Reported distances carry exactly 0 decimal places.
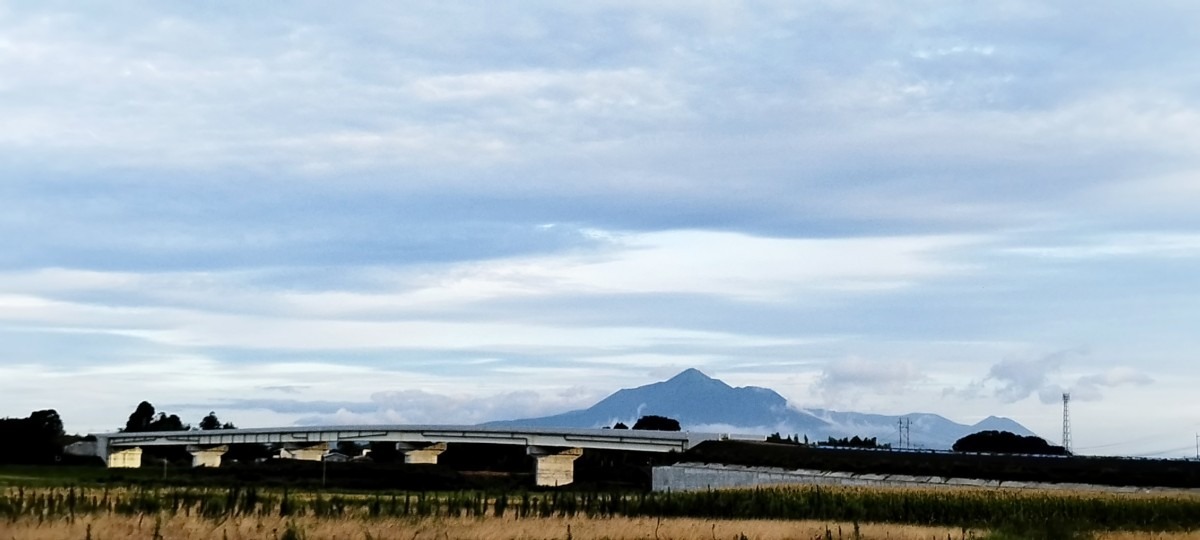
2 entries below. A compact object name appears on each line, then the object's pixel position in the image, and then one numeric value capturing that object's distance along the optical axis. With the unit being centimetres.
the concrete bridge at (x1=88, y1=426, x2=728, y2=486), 12612
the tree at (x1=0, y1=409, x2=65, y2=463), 15088
